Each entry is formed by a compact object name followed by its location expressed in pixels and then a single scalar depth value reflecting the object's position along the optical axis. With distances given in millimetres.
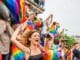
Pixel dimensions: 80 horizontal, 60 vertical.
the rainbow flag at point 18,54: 4016
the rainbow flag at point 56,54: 4377
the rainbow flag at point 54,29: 6885
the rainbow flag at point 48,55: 4200
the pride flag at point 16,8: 4137
